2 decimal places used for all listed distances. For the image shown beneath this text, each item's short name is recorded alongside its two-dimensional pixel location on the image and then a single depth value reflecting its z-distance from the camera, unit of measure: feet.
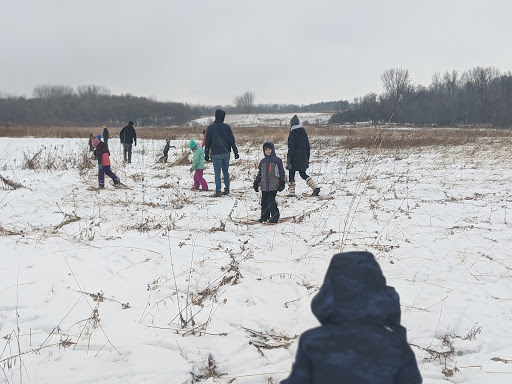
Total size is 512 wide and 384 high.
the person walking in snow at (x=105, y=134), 56.90
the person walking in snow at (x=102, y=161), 26.81
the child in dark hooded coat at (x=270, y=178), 18.34
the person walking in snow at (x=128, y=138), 45.93
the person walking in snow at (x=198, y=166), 27.48
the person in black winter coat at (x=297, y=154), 23.67
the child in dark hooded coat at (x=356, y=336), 3.82
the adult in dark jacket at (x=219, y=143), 25.18
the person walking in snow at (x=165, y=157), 45.97
